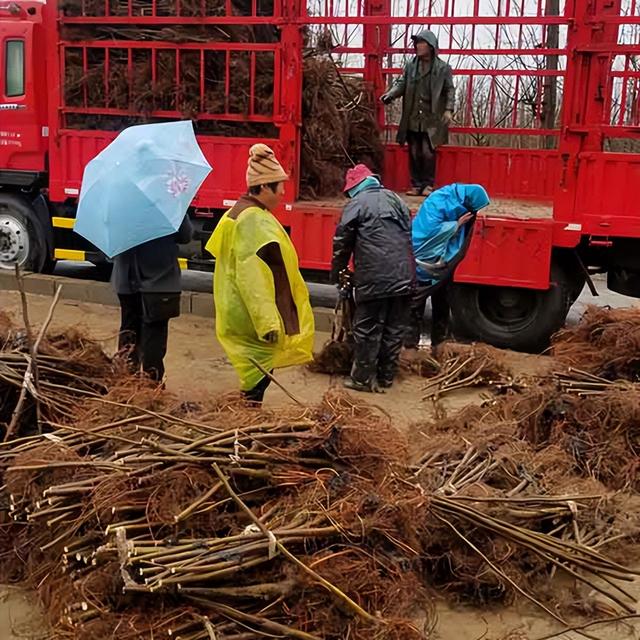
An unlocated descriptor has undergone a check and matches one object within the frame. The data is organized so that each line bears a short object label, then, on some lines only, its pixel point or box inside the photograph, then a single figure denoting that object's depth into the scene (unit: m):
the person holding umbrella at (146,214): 5.11
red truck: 7.63
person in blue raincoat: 7.45
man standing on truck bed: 9.23
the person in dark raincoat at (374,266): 6.65
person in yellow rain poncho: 4.80
